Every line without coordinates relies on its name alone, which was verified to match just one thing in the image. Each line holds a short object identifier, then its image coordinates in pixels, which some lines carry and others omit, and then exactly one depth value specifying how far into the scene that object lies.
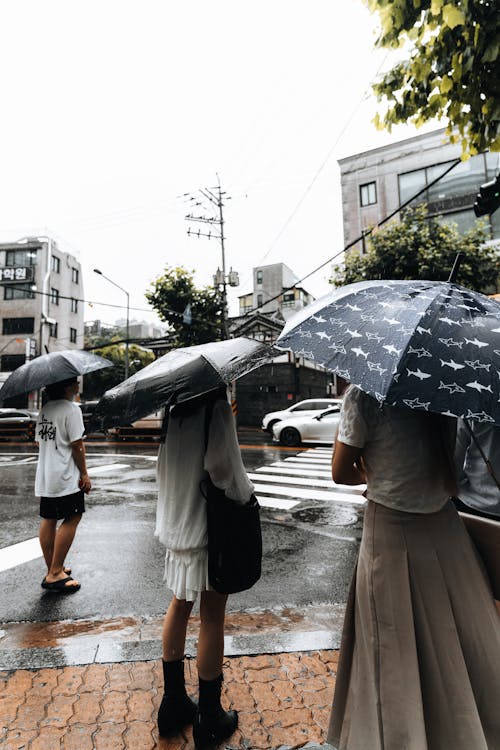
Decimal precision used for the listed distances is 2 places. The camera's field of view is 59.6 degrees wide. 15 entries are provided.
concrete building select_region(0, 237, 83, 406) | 34.78
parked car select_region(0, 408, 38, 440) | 18.61
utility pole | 20.50
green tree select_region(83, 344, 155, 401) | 41.56
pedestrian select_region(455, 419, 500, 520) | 2.22
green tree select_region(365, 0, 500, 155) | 2.94
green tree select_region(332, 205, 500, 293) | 14.42
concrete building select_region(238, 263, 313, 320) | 50.12
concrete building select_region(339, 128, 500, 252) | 20.27
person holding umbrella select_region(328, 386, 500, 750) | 1.55
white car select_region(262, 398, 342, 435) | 15.40
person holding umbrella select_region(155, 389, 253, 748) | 2.00
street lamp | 22.30
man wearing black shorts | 3.63
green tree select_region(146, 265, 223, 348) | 20.49
